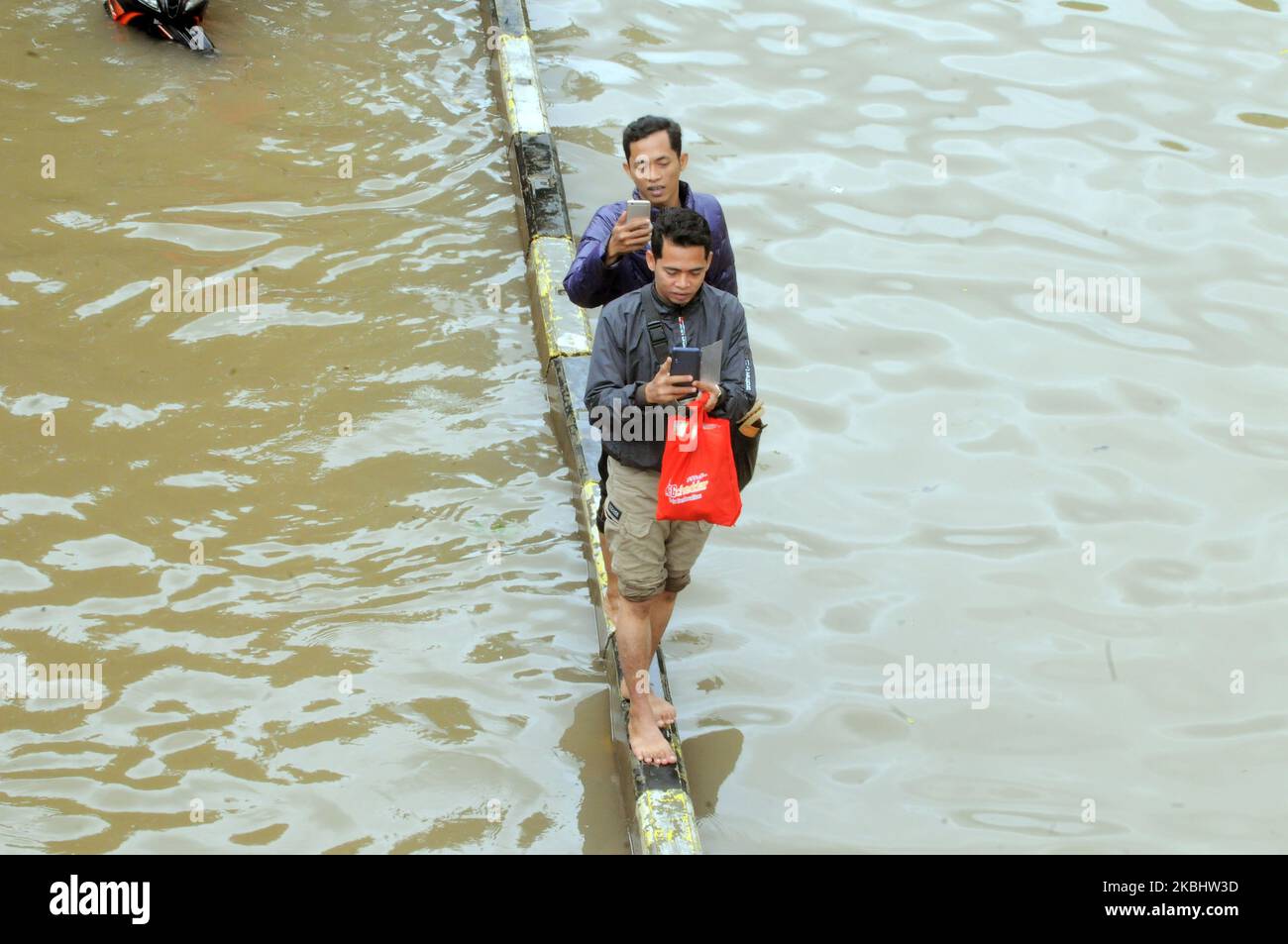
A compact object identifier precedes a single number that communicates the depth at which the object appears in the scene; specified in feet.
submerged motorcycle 28.17
